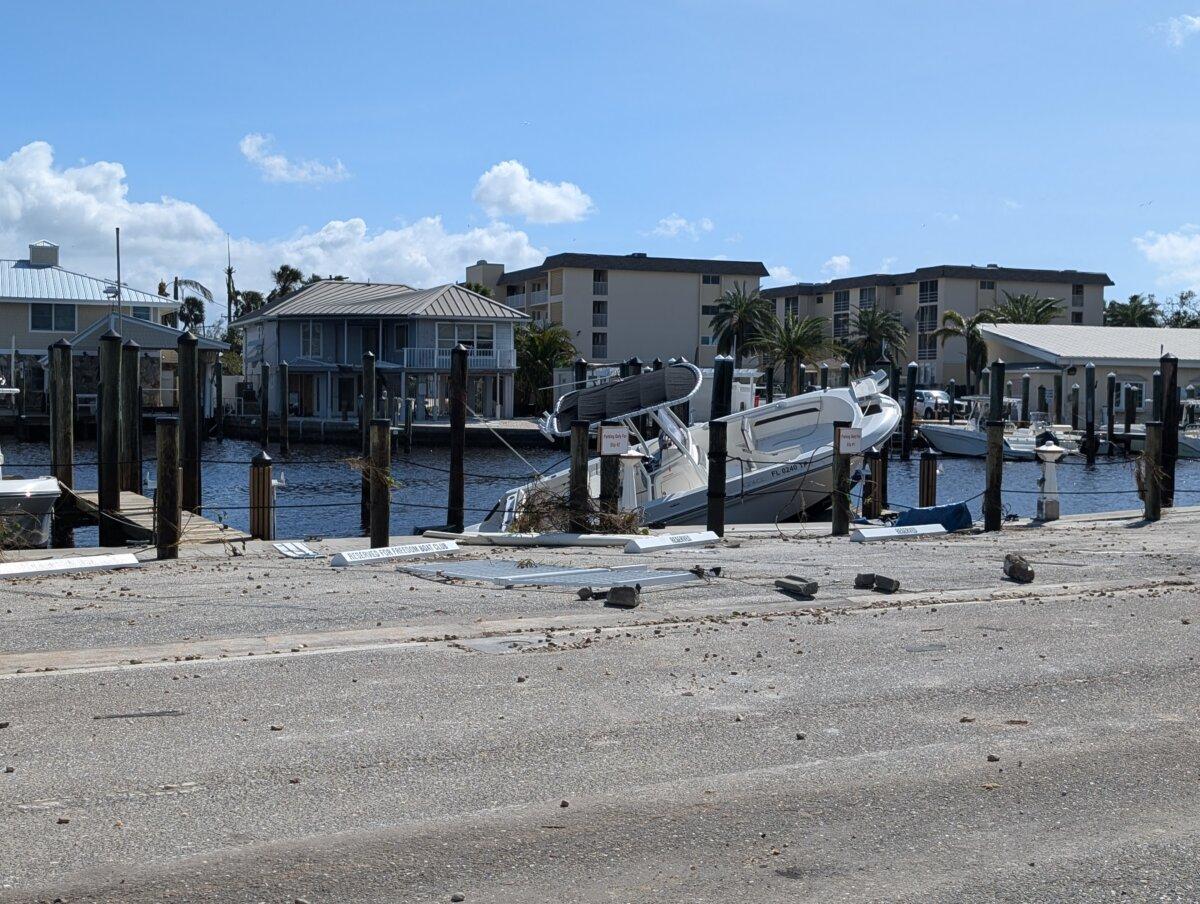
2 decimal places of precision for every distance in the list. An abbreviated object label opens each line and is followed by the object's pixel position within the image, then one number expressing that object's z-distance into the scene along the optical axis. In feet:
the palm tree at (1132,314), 377.91
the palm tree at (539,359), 249.96
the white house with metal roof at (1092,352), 229.86
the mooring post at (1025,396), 238.07
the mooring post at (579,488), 57.36
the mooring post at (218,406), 209.97
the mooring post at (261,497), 65.72
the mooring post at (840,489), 60.44
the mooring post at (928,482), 84.79
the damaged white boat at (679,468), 75.15
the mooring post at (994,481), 63.20
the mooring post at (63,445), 74.18
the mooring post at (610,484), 58.44
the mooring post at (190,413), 75.66
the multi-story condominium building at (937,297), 311.88
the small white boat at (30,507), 61.87
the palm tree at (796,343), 248.73
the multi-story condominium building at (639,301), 292.81
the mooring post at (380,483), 53.62
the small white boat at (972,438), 176.86
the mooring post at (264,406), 175.63
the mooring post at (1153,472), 67.10
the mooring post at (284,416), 182.39
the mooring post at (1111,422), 192.13
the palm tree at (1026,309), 297.74
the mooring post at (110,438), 69.46
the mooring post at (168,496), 48.85
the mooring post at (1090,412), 181.51
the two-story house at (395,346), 223.30
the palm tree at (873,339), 299.58
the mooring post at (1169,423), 81.25
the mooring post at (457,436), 63.77
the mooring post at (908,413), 177.06
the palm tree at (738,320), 278.26
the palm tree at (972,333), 272.92
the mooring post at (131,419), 74.08
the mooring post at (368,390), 106.84
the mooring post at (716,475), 59.98
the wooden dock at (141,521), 58.95
